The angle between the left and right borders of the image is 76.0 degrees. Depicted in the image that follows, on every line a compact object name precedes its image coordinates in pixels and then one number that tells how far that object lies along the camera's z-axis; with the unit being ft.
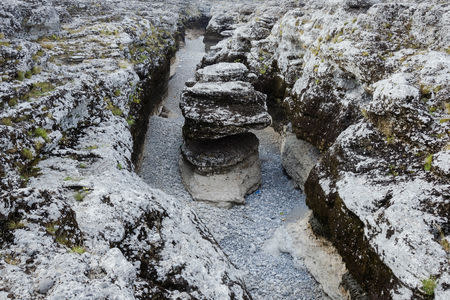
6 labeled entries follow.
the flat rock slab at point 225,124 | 53.52
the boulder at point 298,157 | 53.98
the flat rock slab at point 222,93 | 55.72
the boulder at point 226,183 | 55.57
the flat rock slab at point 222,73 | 62.95
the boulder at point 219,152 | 57.62
